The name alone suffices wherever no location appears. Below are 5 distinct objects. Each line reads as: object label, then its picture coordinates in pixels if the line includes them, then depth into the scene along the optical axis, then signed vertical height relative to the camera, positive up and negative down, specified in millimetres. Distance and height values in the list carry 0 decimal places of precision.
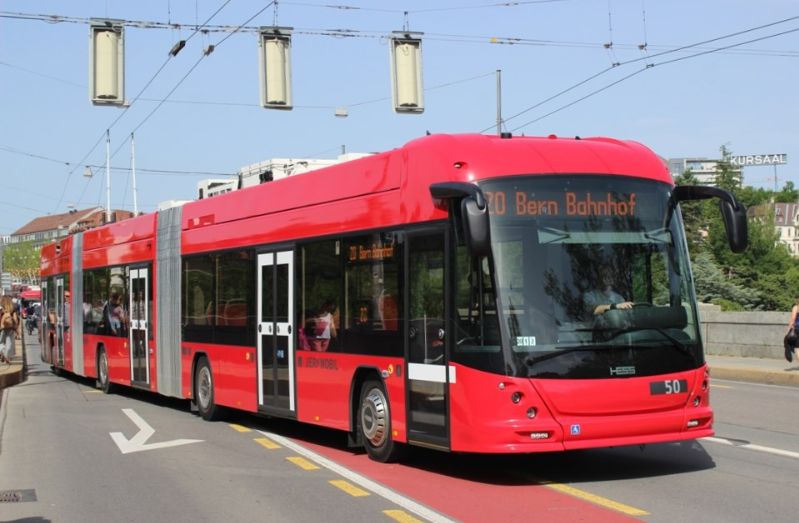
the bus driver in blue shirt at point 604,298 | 9227 +111
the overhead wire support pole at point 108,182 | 58050 +7785
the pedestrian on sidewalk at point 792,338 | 20797 -627
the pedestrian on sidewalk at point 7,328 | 27609 +46
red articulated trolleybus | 9062 +136
